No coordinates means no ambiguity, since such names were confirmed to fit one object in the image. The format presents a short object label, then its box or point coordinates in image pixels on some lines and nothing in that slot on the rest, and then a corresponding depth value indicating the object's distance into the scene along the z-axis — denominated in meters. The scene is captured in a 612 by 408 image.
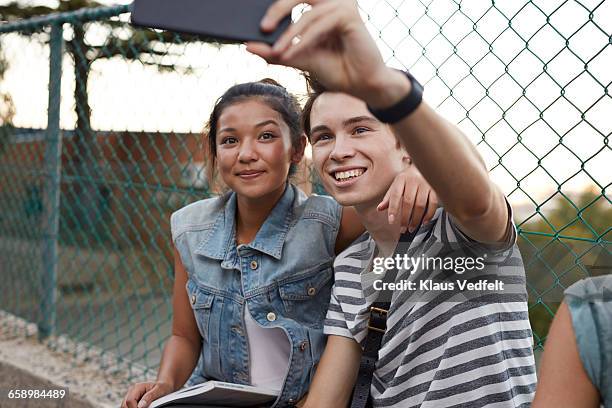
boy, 1.06
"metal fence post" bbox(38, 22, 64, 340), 3.87
